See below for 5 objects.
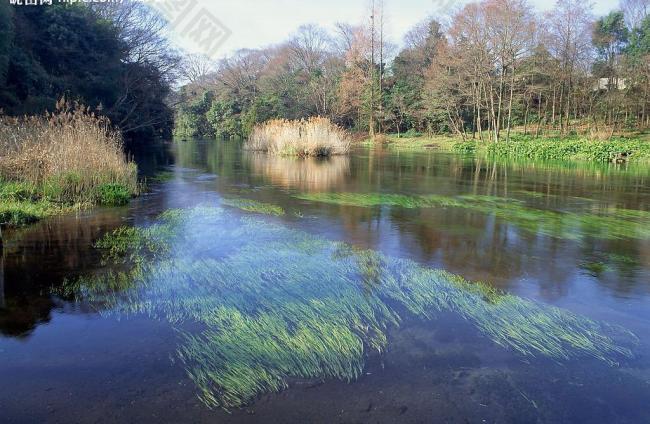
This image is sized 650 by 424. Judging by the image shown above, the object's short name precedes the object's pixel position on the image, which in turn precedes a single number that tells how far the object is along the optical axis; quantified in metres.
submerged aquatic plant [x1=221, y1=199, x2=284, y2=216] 8.94
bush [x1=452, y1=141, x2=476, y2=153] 29.13
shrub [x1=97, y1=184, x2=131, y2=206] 9.43
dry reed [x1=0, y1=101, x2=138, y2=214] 9.15
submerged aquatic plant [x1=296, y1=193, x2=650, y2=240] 7.58
